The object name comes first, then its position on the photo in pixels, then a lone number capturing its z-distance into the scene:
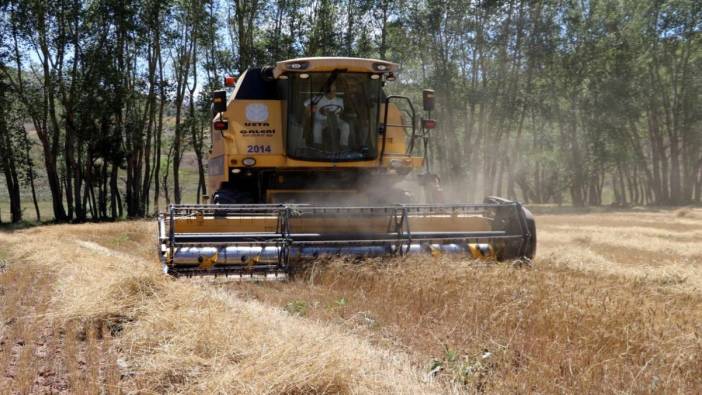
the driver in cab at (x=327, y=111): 9.11
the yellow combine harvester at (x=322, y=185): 7.11
